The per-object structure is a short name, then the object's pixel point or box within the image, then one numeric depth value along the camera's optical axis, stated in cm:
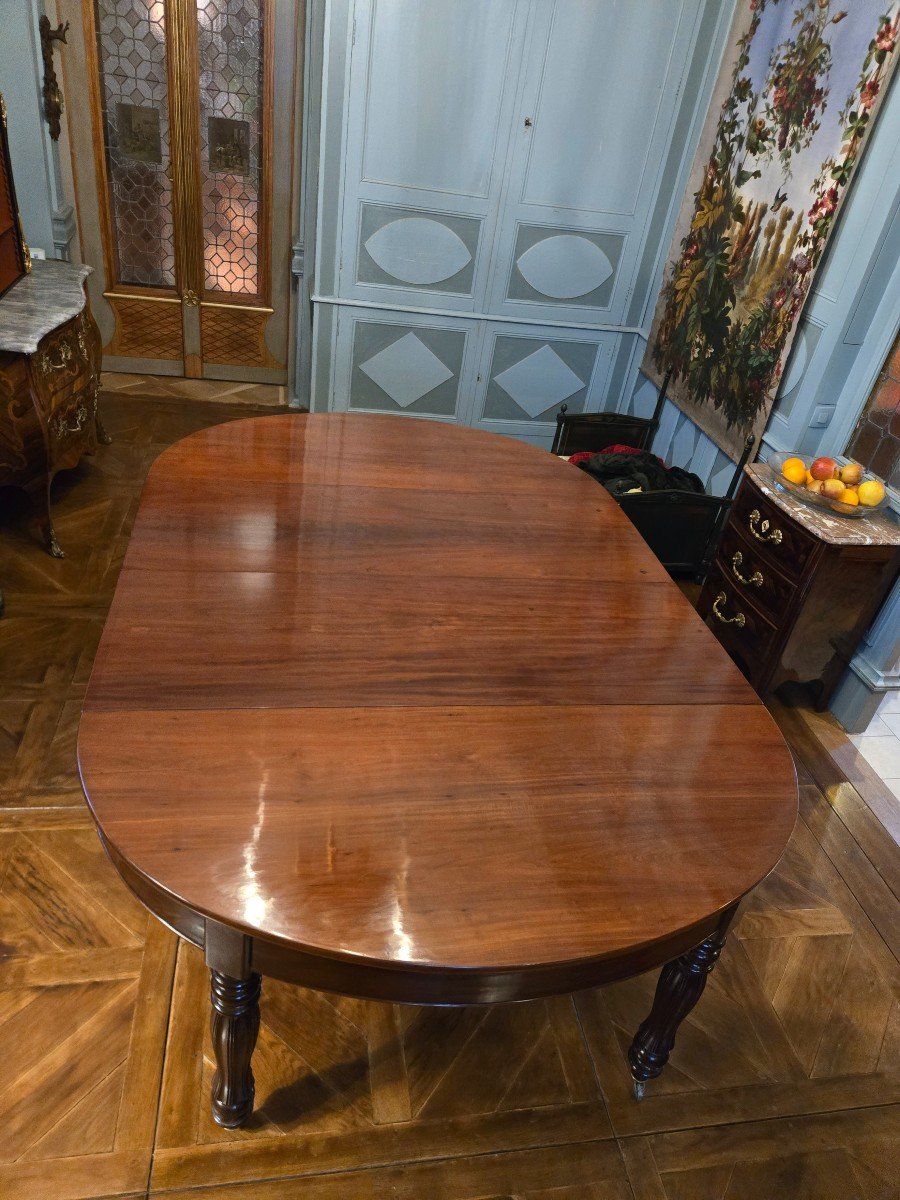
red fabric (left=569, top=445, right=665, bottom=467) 391
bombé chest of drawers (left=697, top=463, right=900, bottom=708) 265
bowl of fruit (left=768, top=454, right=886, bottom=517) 269
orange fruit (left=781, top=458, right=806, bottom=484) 282
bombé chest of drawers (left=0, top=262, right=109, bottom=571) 301
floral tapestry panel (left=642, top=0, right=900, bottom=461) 283
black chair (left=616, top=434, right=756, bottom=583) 341
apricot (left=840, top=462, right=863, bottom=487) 271
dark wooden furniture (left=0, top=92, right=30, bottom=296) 331
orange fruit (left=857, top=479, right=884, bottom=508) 267
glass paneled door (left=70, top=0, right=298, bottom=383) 426
